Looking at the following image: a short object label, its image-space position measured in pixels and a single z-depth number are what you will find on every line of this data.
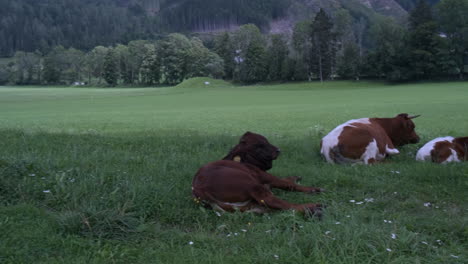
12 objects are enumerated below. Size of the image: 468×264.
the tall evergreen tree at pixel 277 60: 77.46
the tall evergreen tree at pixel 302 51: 75.44
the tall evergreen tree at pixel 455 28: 59.88
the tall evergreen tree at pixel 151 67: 101.00
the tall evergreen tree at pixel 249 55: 80.94
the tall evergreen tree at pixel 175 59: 98.62
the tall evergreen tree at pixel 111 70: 104.88
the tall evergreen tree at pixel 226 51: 94.88
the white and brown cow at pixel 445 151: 7.34
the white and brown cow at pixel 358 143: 7.29
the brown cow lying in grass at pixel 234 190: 4.62
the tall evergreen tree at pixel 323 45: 76.62
